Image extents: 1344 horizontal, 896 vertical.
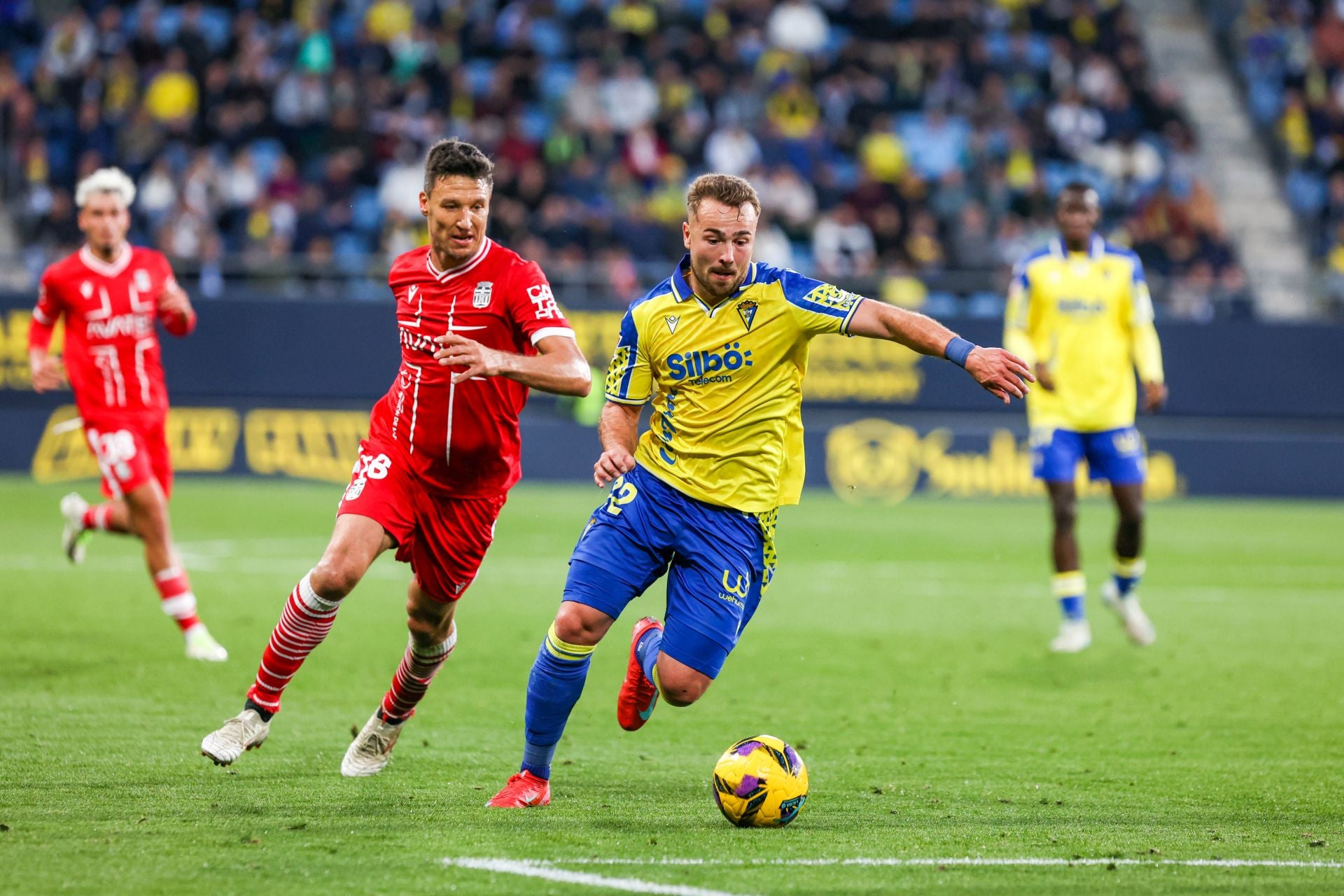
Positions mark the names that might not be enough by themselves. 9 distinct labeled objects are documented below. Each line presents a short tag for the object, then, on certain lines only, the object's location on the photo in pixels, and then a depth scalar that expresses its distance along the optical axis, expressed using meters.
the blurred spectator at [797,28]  48.34
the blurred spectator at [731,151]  43.97
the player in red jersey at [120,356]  17.91
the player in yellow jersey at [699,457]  11.22
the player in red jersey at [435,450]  11.61
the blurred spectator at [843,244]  41.12
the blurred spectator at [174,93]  43.37
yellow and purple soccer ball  10.61
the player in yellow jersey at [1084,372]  19.84
